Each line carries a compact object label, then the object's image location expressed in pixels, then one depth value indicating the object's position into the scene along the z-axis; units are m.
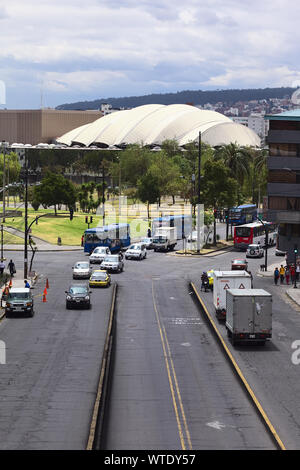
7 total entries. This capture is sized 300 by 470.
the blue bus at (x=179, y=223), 111.82
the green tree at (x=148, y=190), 147.00
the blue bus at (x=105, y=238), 93.81
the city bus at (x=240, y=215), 120.81
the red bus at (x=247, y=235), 100.88
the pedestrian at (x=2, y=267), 75.81
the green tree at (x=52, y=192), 133.25
